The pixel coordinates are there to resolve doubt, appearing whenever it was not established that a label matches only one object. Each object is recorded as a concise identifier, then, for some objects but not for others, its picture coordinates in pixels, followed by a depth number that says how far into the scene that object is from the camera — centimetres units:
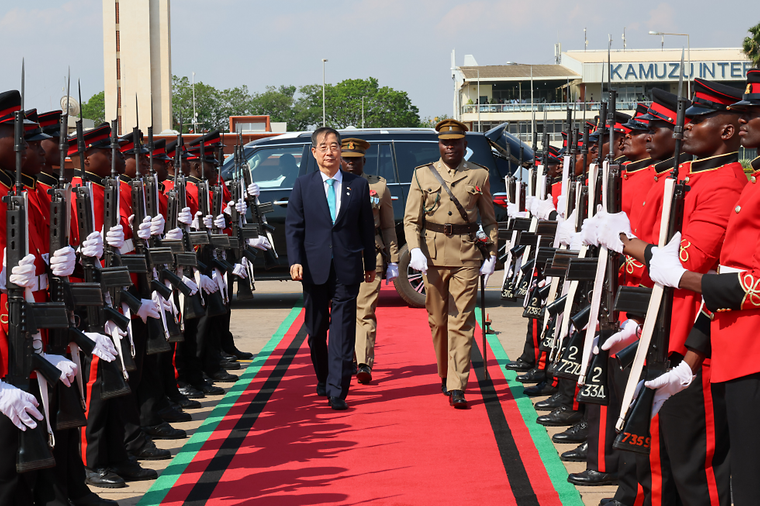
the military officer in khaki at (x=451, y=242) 695
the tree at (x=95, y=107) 8921
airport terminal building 6975
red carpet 486
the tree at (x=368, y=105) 8075
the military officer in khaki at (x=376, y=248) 779
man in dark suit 691
